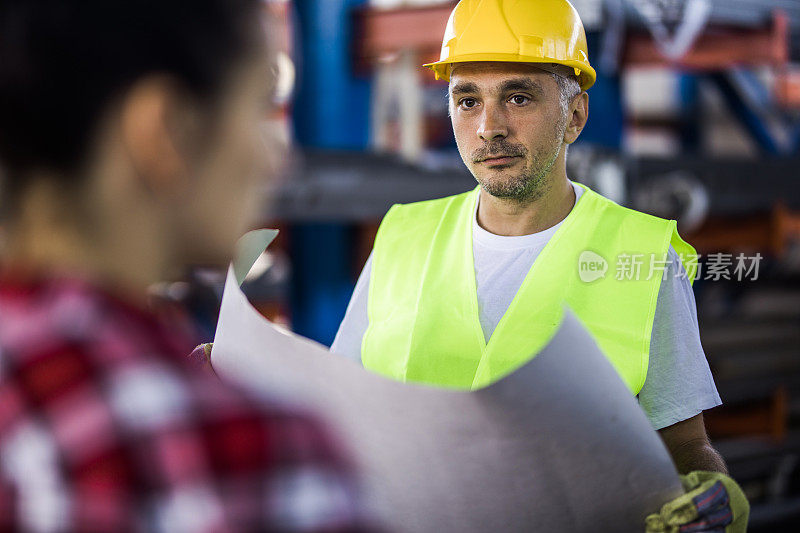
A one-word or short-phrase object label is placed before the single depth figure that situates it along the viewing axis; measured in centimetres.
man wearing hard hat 157
